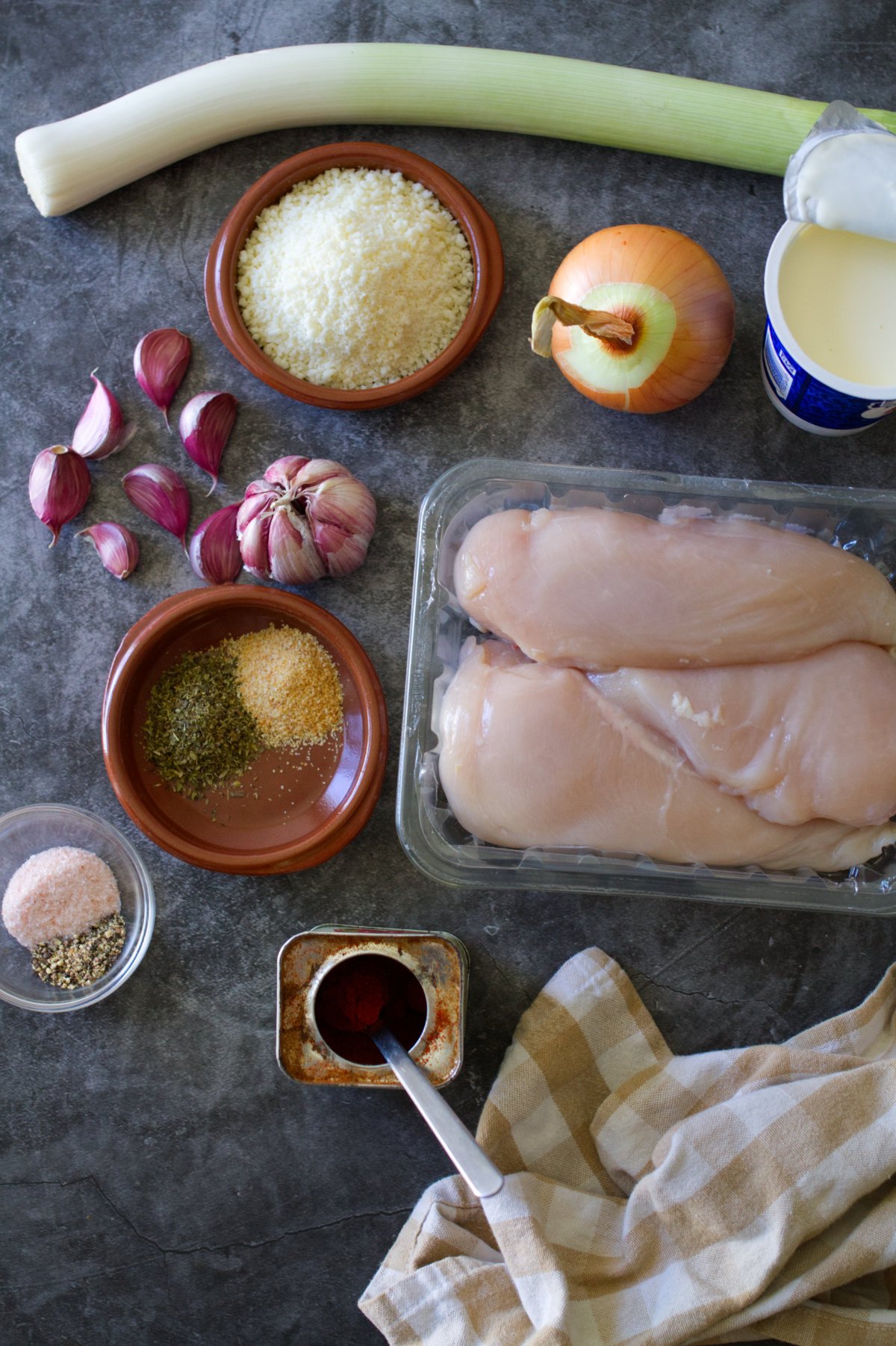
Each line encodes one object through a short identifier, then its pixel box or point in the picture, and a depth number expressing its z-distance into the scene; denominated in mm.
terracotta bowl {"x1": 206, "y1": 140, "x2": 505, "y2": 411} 669
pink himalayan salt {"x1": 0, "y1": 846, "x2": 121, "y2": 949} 681
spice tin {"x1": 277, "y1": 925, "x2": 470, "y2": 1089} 662
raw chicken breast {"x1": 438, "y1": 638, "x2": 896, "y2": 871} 636
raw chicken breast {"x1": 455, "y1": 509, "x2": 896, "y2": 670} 633
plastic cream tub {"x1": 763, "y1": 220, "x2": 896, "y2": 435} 617
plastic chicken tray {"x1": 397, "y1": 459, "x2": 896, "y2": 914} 651
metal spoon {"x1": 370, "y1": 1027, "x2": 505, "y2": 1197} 624
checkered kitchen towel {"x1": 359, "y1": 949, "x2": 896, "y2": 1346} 641
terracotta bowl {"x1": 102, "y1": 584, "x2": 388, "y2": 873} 669
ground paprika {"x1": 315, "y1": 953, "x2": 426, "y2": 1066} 660
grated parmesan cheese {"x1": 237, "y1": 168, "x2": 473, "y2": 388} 653
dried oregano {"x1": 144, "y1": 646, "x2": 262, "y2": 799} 676
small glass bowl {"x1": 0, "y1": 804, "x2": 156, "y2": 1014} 687
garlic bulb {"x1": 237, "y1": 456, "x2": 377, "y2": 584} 660
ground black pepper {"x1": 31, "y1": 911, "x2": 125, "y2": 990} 688
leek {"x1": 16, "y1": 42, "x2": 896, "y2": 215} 672
